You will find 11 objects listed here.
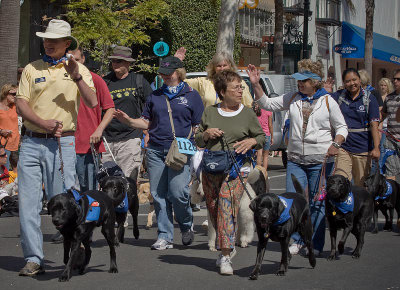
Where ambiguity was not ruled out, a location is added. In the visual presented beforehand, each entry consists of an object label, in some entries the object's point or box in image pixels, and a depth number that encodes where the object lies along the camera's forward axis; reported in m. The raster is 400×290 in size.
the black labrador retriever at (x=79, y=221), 10.32
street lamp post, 41.72
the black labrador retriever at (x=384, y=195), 15.18
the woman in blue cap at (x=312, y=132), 12.63
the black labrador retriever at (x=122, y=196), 12.77
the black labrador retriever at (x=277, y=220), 10.60
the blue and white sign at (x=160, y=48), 27.39
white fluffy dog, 13.66
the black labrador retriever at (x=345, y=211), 12.35
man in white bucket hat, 10.86
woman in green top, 11.21
